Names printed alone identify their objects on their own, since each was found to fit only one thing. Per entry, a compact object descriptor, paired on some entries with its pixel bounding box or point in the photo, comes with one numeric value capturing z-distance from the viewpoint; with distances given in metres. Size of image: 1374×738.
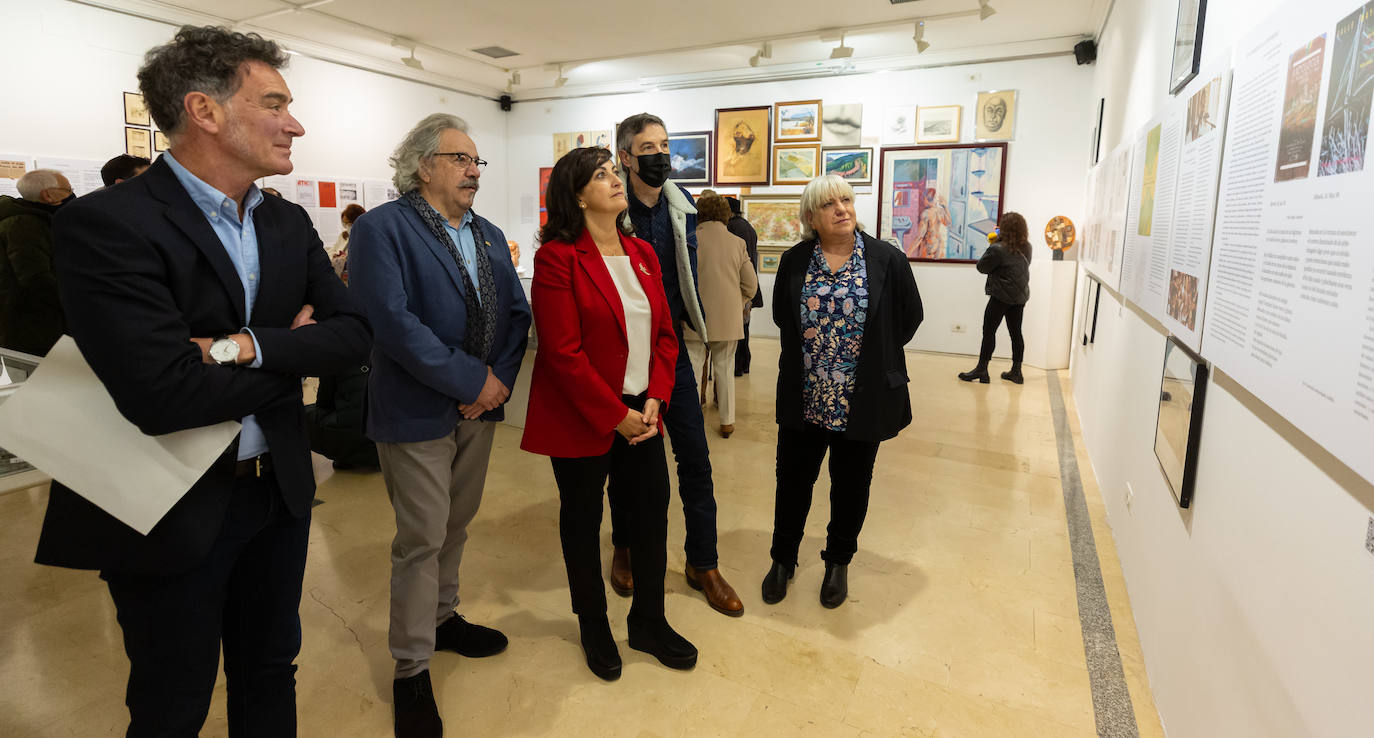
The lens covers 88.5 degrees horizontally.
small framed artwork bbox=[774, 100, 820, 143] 9.08
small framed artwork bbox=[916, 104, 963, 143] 8.32
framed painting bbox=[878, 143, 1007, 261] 8.26
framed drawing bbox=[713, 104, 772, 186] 9.45
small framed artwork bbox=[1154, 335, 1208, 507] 2.12
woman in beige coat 4.81
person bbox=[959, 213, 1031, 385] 6.88
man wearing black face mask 2.70
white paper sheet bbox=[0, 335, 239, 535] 1.25
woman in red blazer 2.19
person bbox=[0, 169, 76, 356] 3.61
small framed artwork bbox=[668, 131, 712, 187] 9.91
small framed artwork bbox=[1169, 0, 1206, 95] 2.60
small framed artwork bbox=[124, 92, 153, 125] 6.93
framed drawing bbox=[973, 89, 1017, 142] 8.03
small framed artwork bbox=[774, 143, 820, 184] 9.14
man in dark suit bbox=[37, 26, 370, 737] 1.23
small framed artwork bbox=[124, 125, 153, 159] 6.97
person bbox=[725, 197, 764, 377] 6.32
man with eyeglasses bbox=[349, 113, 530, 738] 2.03
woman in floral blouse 2.61
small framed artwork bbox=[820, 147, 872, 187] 8.86
